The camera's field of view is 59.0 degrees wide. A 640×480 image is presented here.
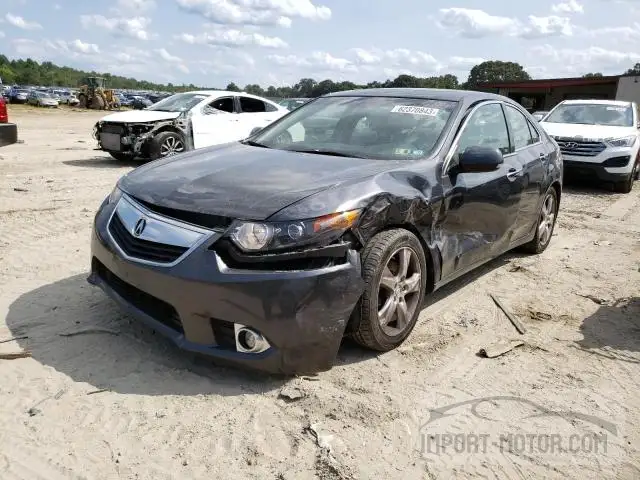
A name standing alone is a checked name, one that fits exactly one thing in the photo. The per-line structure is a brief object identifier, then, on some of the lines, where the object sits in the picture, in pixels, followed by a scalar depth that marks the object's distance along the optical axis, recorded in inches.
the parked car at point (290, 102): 574.4
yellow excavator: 1700.3
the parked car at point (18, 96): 1786.4
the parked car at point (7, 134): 360.5
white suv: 399.5
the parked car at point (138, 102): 1719.1
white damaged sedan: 423.5
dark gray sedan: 109.9
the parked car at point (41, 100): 1691.7
